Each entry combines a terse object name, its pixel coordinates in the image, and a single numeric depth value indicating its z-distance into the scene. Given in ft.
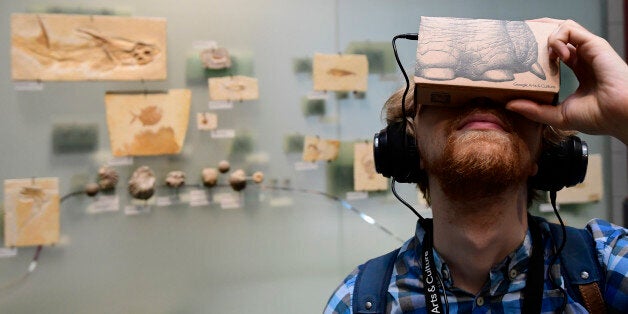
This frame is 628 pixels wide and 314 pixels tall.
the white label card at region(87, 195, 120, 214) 7.32
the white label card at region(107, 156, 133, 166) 7.36
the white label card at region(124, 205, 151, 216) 7.39
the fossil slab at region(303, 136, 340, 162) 8.01
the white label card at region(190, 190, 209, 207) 7.57
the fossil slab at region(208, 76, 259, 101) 7.67
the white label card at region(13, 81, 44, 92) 7.15
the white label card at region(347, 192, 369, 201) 8.16
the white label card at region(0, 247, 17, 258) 7.07
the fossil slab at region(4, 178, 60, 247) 7.05
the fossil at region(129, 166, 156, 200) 7.26
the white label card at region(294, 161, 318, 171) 7.99
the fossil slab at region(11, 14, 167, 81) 7.09
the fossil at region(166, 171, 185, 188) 7.38
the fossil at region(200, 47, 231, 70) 7.62
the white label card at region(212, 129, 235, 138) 7.70
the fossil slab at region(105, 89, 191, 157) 7.34
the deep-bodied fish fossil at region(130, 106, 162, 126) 7.39
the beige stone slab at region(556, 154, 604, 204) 8.93
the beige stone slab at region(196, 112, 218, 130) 7.63
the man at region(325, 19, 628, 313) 3.13
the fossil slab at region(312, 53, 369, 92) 8.02
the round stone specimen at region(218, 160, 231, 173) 7.58
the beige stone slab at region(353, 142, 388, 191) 8.19
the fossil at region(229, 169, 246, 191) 7.61
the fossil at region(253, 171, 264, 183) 7.76
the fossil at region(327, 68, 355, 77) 8.05
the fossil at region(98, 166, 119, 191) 7.26
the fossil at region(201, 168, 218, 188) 7.50
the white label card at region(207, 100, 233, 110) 7.68
